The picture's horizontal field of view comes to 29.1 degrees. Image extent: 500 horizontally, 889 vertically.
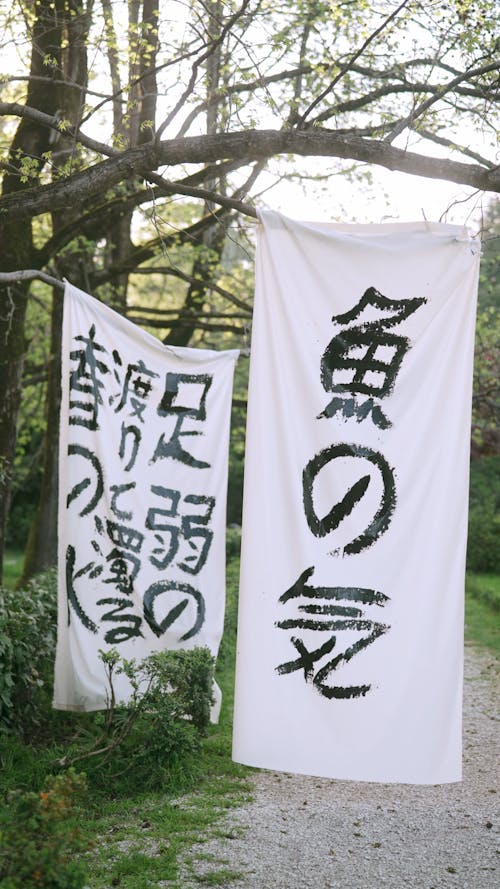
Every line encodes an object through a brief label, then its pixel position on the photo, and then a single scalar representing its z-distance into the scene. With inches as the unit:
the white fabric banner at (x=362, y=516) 185.6
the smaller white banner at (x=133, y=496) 279.1
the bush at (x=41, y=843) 144.5
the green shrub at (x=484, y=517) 858.1
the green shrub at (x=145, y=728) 281.1
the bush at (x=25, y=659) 290.4
